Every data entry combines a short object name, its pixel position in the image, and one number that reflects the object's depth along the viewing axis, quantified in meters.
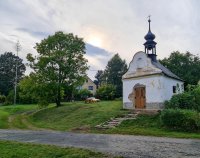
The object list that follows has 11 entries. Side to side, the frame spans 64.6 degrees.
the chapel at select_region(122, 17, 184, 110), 14.86
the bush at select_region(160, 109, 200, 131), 10.45
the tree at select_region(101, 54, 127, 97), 40.67
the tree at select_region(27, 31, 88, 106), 21.16
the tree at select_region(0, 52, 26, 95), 42.45
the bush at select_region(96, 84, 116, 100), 30.40
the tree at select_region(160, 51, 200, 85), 25.60
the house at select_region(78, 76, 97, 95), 45.04
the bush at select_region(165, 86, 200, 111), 13.30
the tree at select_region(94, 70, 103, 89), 56.76
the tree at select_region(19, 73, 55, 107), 20.77
